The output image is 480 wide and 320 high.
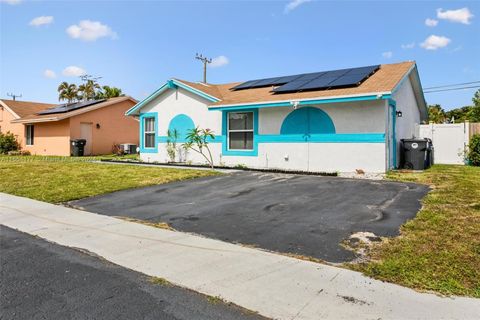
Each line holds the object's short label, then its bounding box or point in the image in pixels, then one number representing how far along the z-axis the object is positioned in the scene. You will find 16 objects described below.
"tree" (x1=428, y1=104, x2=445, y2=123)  37.69
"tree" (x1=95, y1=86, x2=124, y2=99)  46.00
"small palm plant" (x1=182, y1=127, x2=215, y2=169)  16.03
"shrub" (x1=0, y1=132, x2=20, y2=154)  28.28
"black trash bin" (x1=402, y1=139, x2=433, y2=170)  13.20
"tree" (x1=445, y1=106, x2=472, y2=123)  38.94
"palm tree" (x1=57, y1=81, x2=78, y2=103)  46.53
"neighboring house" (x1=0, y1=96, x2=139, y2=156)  25.22
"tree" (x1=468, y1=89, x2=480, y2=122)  28.97
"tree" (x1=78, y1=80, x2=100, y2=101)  45.69
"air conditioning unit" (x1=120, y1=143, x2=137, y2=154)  25.98
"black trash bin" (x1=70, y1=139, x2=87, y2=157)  24.39
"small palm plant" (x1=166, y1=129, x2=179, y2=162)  17.69
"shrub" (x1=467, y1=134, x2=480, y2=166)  15.70
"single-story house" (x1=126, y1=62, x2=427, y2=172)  12.27
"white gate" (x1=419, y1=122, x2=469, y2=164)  17.09
